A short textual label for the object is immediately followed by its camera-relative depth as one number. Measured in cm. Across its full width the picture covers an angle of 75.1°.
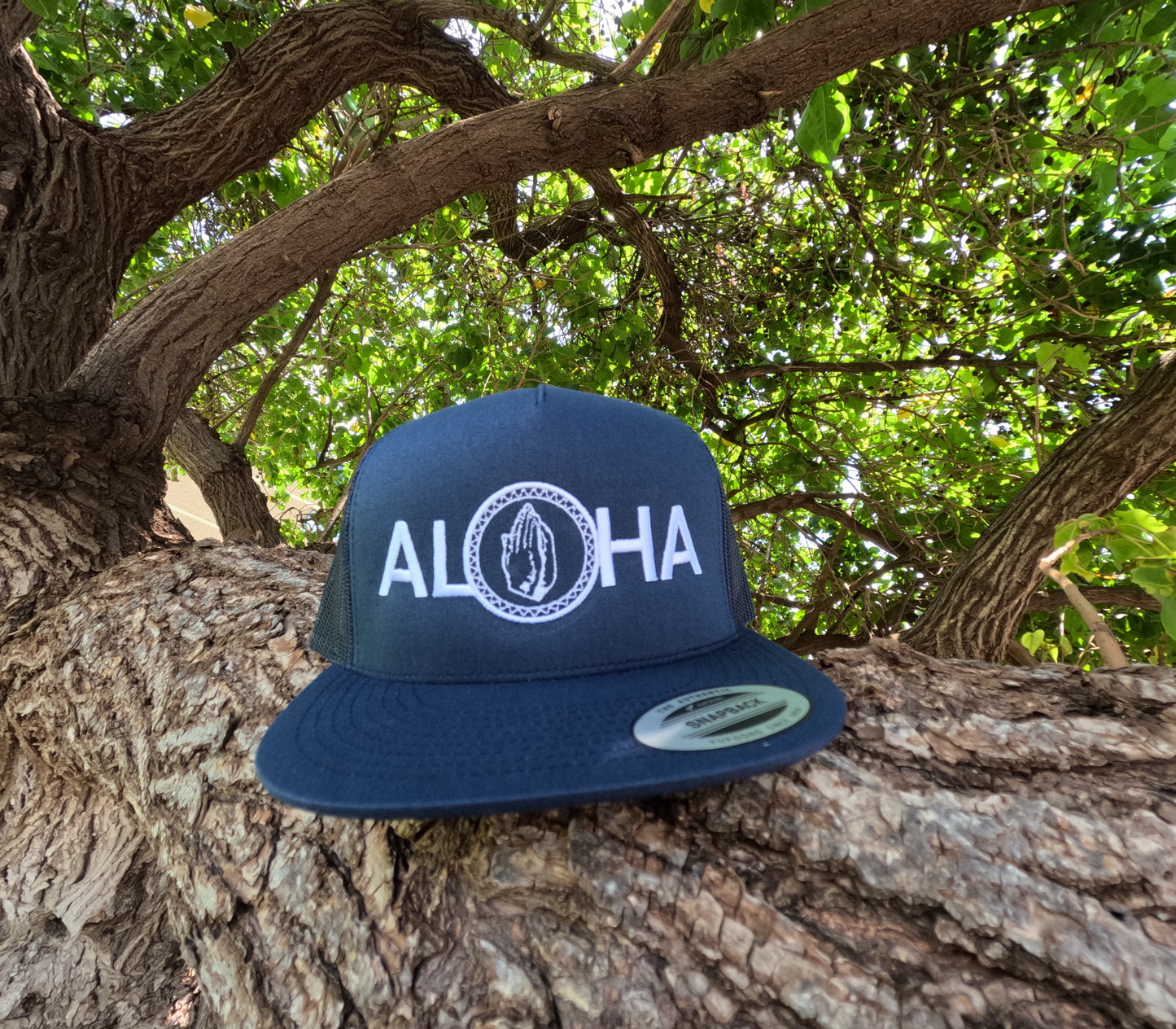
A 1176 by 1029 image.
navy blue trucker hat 22
